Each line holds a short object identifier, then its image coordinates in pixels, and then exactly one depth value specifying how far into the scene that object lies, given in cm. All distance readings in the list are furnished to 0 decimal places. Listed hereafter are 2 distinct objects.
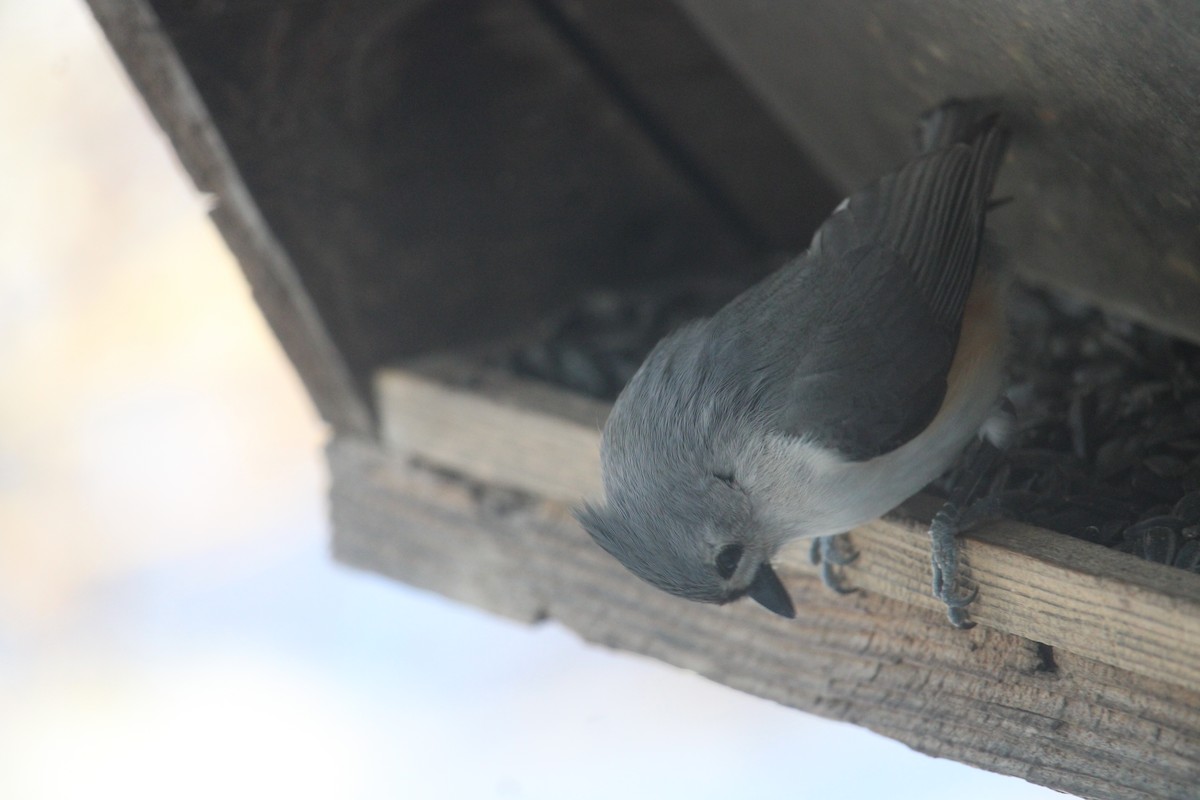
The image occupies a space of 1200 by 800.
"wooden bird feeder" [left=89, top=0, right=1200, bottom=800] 214
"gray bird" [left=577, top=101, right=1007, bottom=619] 216
